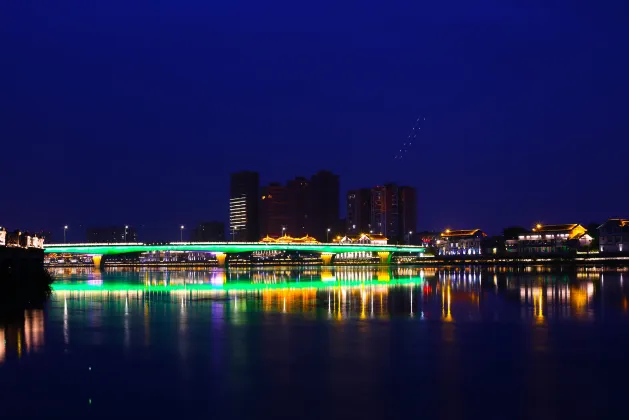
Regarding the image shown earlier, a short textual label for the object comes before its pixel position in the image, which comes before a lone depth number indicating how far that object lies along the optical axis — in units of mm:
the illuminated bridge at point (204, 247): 143625
